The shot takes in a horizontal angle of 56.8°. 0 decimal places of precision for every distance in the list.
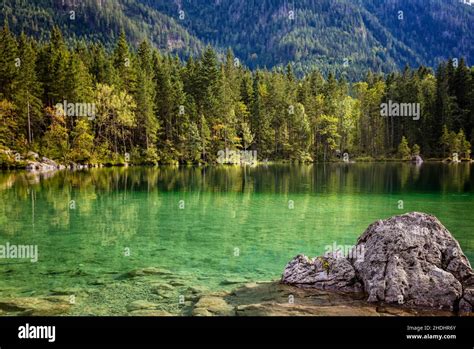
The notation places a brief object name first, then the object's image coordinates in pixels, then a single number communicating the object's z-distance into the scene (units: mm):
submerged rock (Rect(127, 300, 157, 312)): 9305
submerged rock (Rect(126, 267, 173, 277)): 12102
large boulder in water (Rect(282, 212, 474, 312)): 9203
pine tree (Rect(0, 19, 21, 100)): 61781
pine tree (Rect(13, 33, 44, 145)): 62281
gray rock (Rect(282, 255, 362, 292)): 10320
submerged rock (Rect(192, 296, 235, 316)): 8781
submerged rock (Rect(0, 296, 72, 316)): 9031
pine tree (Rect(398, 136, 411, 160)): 98250
